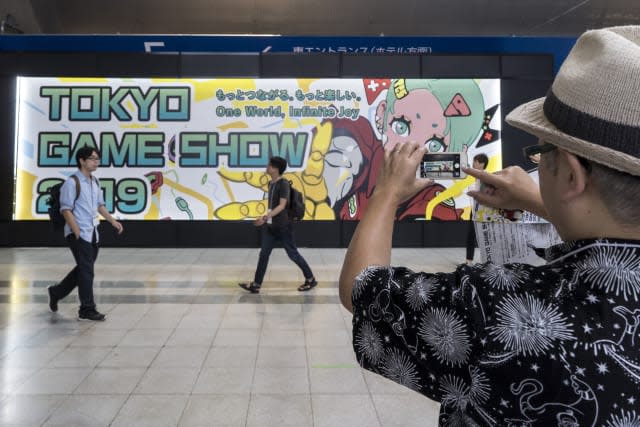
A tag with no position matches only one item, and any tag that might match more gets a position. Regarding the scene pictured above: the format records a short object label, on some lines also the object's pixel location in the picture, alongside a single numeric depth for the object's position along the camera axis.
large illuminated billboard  10.09
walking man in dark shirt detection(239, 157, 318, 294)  5.94
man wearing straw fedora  0.63
